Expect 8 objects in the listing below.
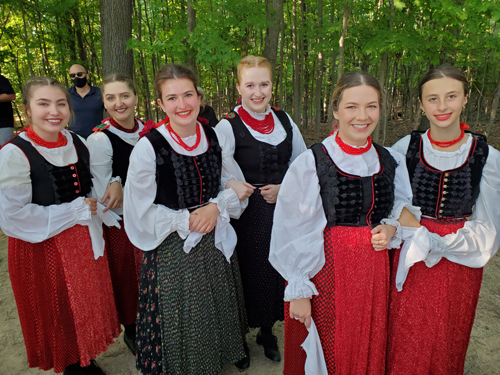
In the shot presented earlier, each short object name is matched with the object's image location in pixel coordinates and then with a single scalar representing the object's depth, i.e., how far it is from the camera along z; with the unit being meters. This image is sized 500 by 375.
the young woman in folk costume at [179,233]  1.83
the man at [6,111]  4.40
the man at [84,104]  4.33
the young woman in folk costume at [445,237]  1.75
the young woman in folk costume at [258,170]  2.24
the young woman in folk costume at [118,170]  2.24
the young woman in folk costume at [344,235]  1.65
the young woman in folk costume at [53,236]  1.83
